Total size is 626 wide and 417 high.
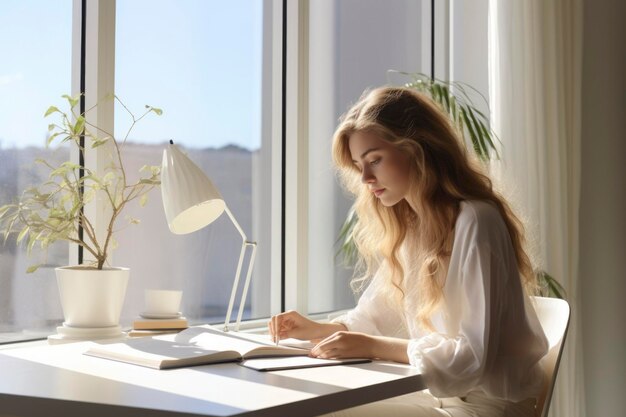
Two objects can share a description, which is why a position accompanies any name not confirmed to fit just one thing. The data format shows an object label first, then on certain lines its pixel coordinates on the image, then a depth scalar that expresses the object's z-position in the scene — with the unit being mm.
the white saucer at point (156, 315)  1962
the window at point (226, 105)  2180
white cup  1964
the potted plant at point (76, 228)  1840
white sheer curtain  3240
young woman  1530
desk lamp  1809
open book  1416
